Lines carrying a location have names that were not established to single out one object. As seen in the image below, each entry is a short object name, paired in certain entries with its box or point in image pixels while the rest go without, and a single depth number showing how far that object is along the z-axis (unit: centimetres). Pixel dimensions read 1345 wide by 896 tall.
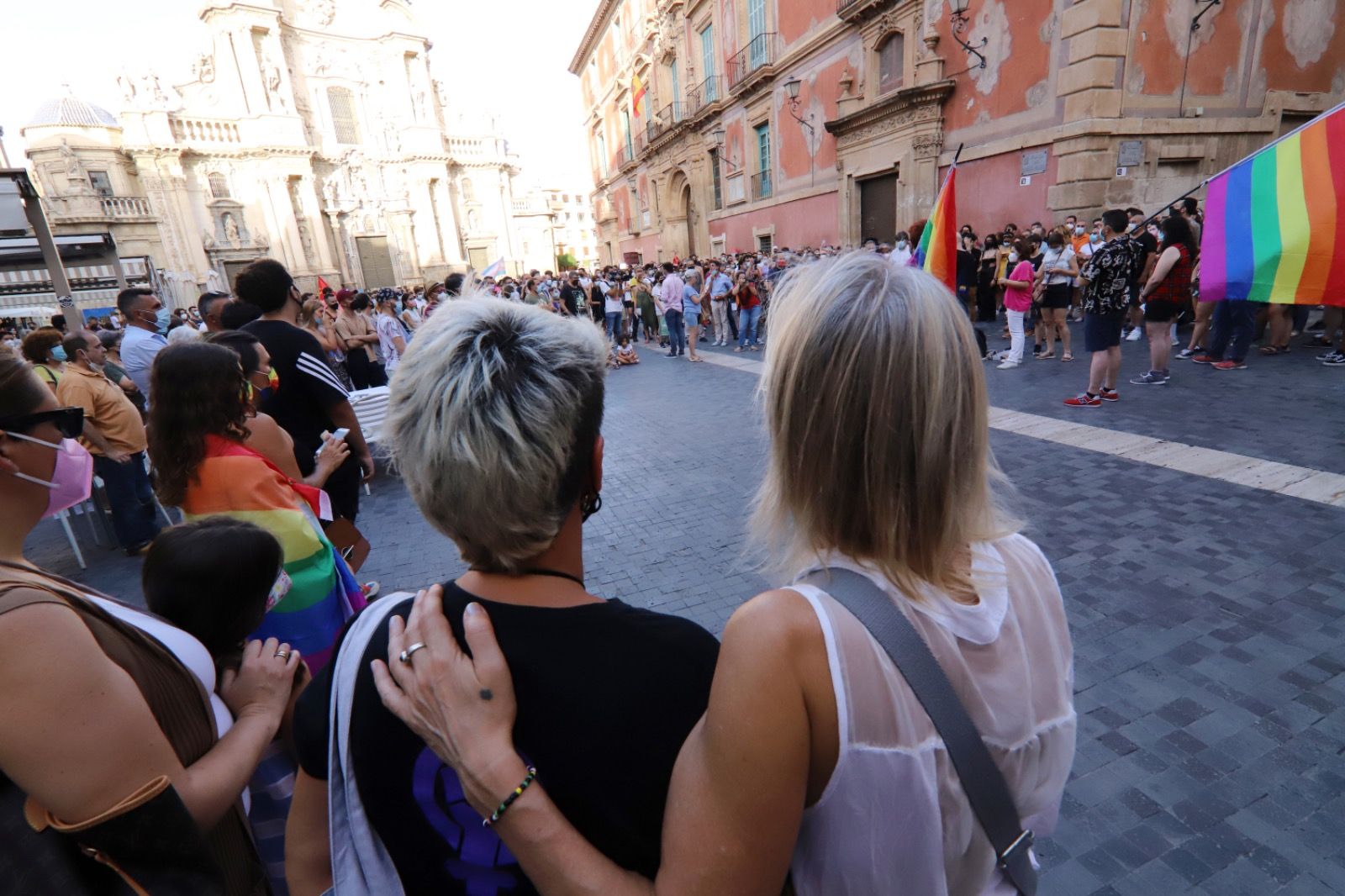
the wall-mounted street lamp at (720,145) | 2030
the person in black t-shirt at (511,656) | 89
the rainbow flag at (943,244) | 601
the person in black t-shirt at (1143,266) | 695
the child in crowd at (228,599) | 155
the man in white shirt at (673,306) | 1306
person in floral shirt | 614
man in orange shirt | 472
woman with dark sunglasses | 97
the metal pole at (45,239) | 733
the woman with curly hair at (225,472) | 219
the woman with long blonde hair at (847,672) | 79
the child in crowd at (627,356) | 1351
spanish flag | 3033
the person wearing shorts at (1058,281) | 838
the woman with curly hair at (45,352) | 469
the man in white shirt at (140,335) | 567
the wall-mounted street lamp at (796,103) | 1735
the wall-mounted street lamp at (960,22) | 1186
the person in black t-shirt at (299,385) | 343
